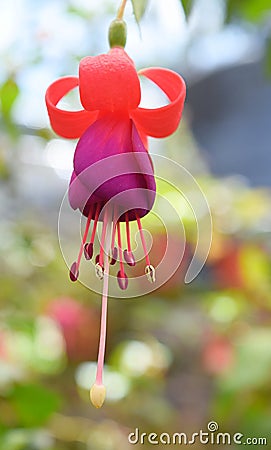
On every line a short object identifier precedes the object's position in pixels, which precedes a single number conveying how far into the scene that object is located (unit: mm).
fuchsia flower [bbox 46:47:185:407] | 236
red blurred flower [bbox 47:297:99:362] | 556
